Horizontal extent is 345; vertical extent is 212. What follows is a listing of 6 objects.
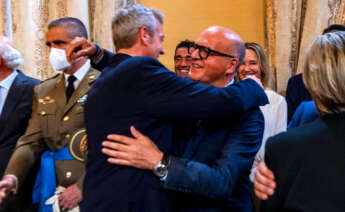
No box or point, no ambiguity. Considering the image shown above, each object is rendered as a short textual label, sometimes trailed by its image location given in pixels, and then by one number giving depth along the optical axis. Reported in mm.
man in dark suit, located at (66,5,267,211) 1645
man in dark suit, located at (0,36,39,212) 2658
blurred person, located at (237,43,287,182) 2863
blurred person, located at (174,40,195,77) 3420
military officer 2262
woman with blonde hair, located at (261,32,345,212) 1239
